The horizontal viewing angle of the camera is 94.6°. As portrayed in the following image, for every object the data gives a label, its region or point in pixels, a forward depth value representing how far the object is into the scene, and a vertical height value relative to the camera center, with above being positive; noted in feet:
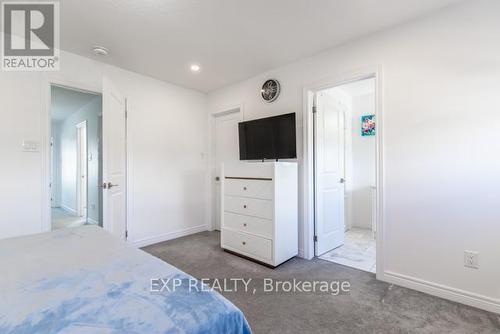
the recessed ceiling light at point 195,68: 9.78 +4.36
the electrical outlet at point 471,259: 5.95 -2.46
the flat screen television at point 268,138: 8.99 +1.23
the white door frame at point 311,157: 7.36 +0.35
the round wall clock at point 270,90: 9.97 +3.40
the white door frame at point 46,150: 8.00 +0.68
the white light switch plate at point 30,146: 7.67 +0.80
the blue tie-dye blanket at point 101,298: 2.33 -1.54
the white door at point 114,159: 8.17 +0.38
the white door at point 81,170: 16.53 -0.05
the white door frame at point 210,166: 13.20 +0.11
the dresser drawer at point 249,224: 8.38 -2.21
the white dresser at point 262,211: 8.22 -1.68
